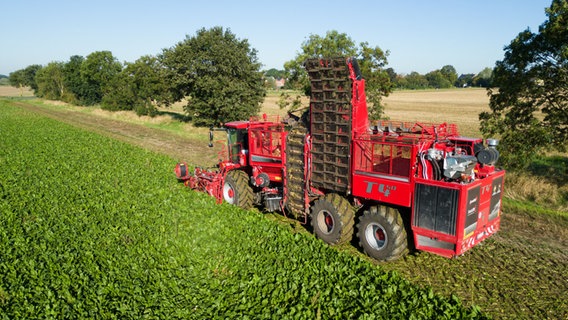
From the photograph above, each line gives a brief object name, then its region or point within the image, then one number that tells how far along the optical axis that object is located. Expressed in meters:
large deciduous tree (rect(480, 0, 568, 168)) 14.13
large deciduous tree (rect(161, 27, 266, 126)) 28.67
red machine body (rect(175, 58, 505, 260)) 8.52
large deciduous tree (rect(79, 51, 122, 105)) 55.81
